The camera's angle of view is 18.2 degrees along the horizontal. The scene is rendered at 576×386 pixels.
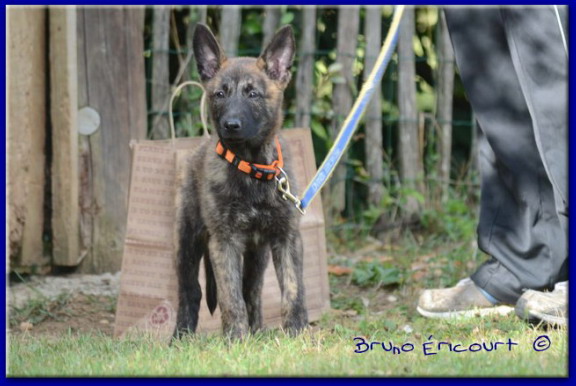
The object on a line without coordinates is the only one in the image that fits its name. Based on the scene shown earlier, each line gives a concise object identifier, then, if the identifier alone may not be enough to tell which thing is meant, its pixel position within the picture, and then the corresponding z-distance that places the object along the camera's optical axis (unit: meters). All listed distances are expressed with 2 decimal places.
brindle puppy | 8.05
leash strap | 8.00
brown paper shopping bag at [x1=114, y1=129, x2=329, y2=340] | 9.65
